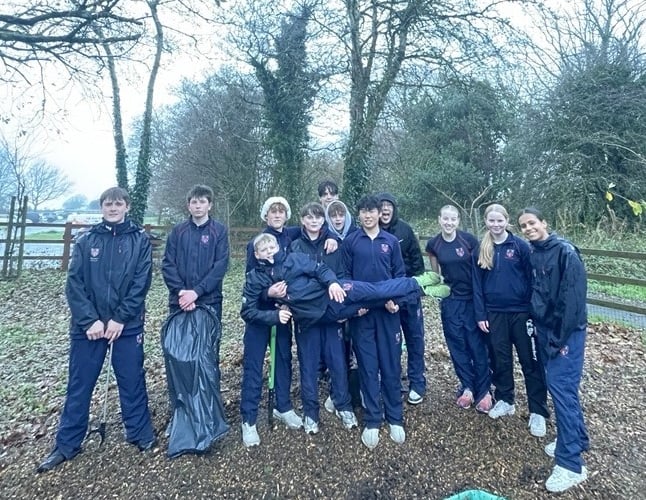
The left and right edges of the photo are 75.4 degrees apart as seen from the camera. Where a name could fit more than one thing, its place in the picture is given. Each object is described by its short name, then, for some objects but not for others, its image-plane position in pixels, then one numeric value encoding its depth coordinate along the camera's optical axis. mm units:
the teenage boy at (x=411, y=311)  3520
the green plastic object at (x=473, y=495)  2336
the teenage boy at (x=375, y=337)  3059
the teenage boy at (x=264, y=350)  3010
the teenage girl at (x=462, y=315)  3359
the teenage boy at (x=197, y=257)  3146
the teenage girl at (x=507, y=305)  3086
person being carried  2914
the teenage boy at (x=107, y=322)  2904
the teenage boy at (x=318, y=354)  3086
